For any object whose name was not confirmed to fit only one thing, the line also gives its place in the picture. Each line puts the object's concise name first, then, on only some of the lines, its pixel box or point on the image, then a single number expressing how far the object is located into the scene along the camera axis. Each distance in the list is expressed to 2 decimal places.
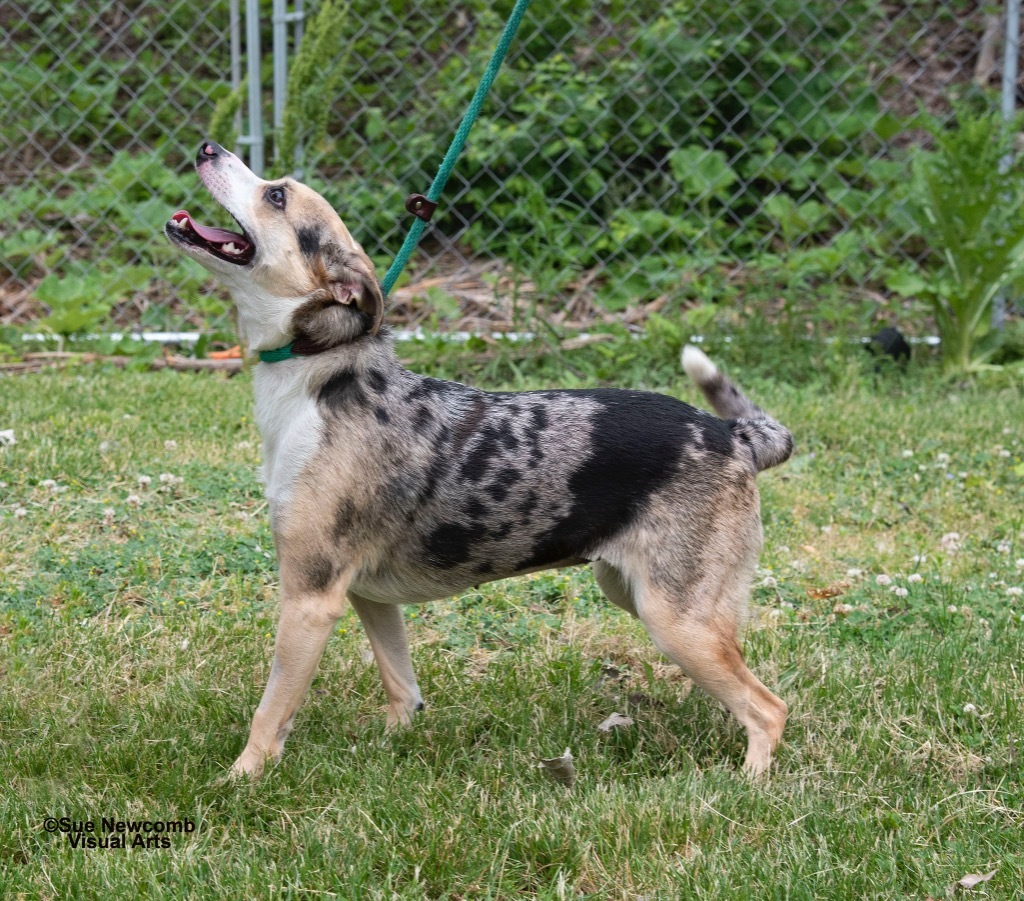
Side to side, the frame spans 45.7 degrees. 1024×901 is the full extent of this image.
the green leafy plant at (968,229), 7.34
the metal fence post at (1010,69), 7.84
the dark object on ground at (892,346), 7.78
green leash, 3.77
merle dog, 3.35
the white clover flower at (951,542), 5.05
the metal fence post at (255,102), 7.88
